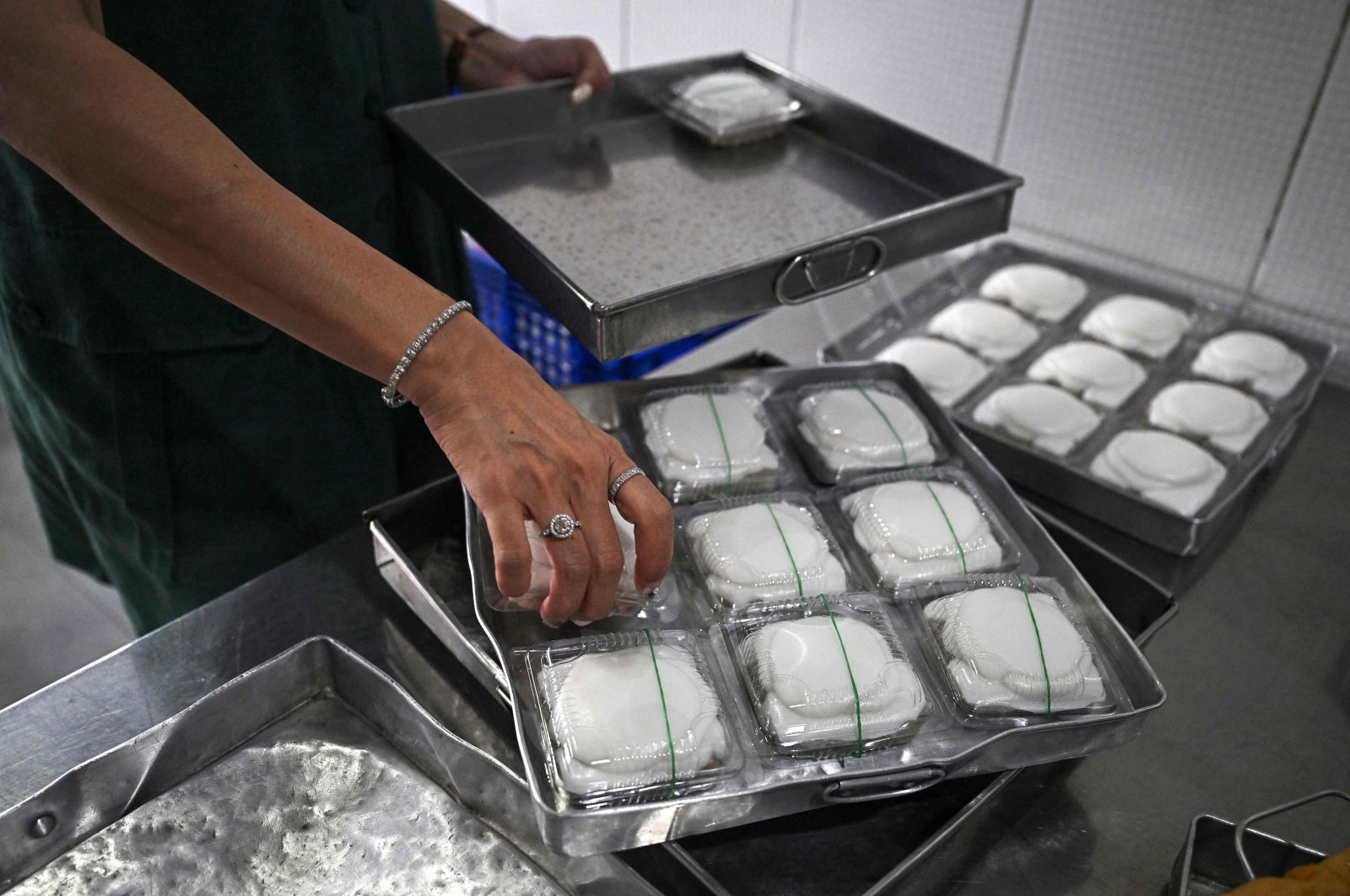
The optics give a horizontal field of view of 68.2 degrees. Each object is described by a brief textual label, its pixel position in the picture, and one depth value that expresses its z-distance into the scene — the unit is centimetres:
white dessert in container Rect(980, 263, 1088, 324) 158
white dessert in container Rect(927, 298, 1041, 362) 150
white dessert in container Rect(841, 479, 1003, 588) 106
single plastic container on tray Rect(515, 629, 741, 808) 82
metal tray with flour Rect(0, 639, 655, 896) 86
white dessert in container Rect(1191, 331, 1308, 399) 141
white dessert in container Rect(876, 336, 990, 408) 142
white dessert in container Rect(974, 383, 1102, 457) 131
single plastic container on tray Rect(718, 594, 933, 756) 87
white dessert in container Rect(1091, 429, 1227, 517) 124
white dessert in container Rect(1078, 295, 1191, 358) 149
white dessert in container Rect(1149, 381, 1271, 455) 133
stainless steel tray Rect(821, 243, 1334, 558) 122
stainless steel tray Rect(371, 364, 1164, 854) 78
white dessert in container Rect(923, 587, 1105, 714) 91
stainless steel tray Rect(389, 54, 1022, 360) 106
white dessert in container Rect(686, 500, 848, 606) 101
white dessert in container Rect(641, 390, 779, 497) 115
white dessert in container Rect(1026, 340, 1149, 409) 140
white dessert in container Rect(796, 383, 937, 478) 119
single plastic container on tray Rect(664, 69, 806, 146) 145
